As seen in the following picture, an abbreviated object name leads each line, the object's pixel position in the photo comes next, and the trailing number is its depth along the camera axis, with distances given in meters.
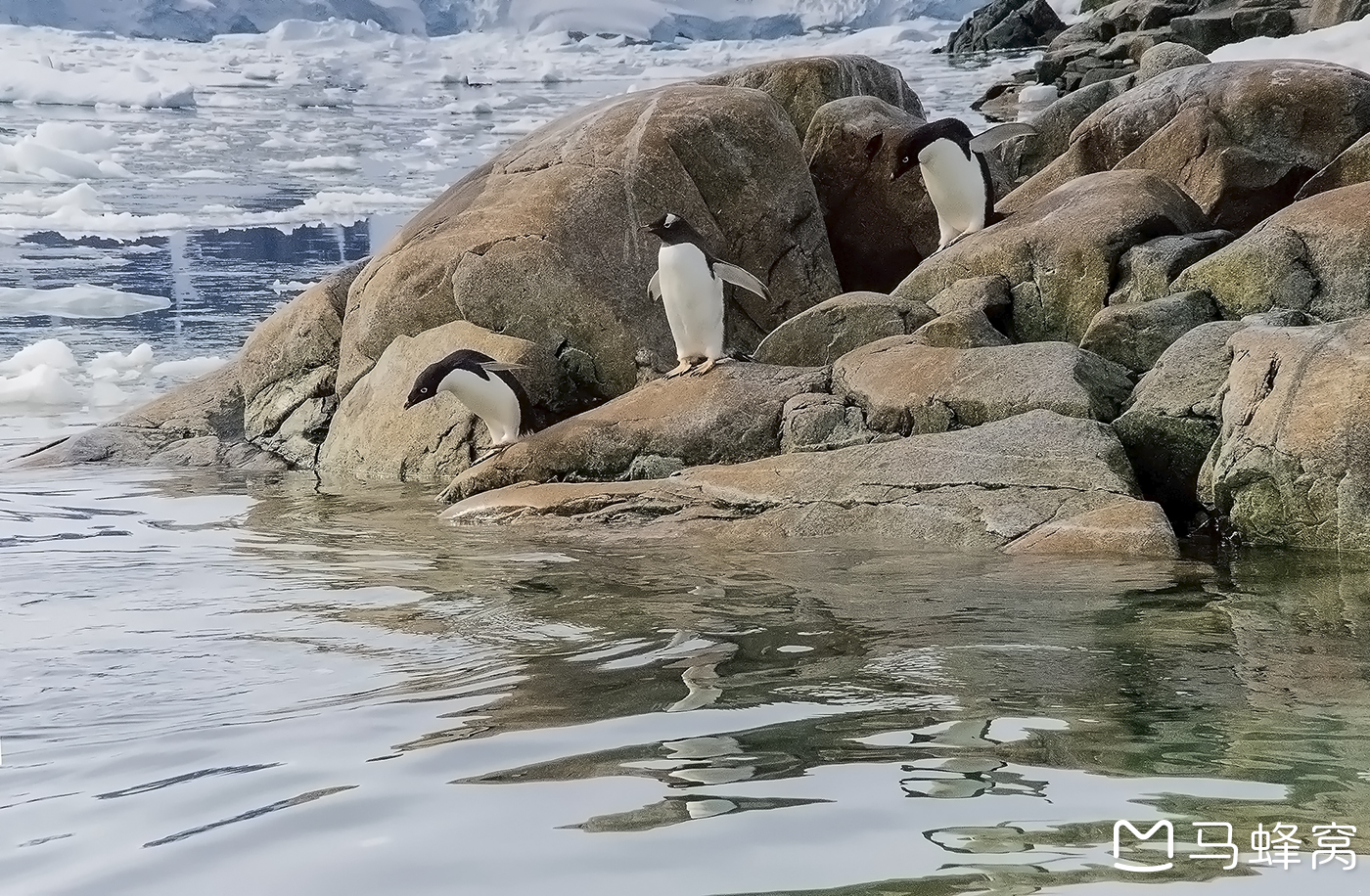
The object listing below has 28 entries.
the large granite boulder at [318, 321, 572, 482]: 14.27
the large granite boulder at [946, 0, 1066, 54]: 74.37
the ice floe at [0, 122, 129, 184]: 45.34
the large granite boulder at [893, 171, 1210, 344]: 14.12
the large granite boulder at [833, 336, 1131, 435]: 11.13
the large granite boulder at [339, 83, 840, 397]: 15.20
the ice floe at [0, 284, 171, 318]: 26.19
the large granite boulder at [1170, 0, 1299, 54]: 48.59
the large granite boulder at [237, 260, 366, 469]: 16.42
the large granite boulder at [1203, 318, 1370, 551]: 9.34
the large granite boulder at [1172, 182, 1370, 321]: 12.48
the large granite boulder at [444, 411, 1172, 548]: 9.65
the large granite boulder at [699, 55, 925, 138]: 20.02
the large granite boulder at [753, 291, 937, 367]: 13.57
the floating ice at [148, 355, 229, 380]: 20.58
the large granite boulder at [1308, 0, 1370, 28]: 46.19
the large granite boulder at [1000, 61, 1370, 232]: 16.66
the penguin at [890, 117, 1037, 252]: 16.14
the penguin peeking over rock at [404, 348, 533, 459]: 12.86
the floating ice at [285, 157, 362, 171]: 49.12
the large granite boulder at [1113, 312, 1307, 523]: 10.62
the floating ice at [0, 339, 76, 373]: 20.64
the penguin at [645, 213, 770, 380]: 13.45
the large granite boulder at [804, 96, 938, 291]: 18.69
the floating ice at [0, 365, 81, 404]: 19.33
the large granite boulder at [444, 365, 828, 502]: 12.12
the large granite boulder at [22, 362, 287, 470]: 15.72
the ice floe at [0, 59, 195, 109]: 65.44
